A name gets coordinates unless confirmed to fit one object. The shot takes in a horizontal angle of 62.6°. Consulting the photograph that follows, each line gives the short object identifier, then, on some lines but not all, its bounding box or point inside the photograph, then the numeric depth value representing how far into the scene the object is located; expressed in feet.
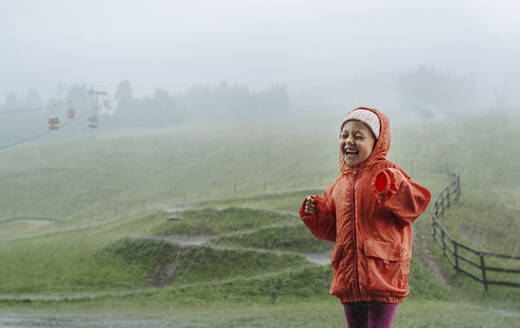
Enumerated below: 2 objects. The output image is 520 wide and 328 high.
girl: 12.71
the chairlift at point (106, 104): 148.87
